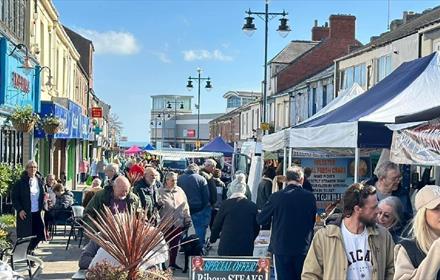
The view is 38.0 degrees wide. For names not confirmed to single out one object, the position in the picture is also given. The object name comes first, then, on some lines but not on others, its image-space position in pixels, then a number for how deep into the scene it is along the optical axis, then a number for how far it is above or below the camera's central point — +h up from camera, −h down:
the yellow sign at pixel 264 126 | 24.69 +0.39
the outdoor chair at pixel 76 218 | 13.50 -1.81
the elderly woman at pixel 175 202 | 10.46 -1.12
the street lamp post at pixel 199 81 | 39.69 +3.35
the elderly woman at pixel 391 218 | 5.54 -0.69
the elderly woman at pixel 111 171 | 11.32 -0.67
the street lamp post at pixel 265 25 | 21.38 +3.78
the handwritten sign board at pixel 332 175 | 13.58 -0.82
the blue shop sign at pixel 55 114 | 18.14 +0.55
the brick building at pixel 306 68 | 41.00 +4.81
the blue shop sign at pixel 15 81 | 13.41 +1.23
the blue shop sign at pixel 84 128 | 27.62 +0.25
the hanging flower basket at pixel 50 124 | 17.08 +0.22
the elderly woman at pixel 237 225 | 8.63 -1.21
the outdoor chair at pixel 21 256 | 8.59 -1.72
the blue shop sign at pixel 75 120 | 22.78 +0.49
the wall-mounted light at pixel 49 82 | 21.23 +1.69
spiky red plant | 5.54 -0.93
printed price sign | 6.21 -1.30
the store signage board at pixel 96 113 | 42.59 +1.36
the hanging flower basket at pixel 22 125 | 14.42 +0.16
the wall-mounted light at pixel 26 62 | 14.67 +1.65
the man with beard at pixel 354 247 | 4.66 -0.81
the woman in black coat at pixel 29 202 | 11.00 -1.22
